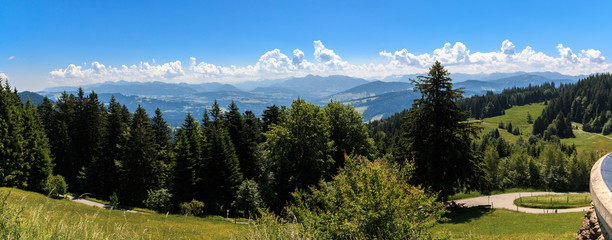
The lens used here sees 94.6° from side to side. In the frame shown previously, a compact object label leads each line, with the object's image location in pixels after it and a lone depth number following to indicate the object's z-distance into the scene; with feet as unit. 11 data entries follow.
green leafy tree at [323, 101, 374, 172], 116.37
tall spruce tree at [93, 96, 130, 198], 137.90
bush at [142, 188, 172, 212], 106.83
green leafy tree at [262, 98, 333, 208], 101.40
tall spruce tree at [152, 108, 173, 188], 137.08
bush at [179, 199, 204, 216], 98.23
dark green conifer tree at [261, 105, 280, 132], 182.59
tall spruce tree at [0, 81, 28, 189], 101.50
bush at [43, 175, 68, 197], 106.52
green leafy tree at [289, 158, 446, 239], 29.30
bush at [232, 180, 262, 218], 101.45
